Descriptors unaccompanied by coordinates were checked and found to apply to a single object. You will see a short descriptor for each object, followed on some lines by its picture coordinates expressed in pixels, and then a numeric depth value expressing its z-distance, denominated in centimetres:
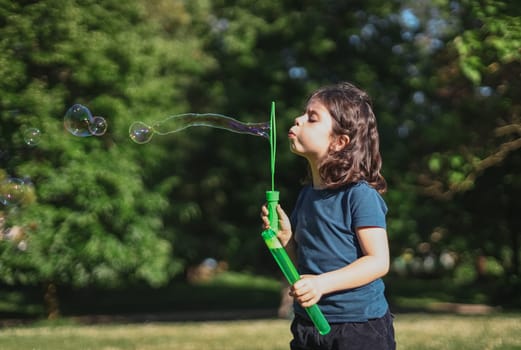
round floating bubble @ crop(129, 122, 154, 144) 516
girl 275
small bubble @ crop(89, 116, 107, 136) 583
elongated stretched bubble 369
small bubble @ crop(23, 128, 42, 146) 640
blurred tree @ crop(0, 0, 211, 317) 1279
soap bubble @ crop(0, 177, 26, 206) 610
